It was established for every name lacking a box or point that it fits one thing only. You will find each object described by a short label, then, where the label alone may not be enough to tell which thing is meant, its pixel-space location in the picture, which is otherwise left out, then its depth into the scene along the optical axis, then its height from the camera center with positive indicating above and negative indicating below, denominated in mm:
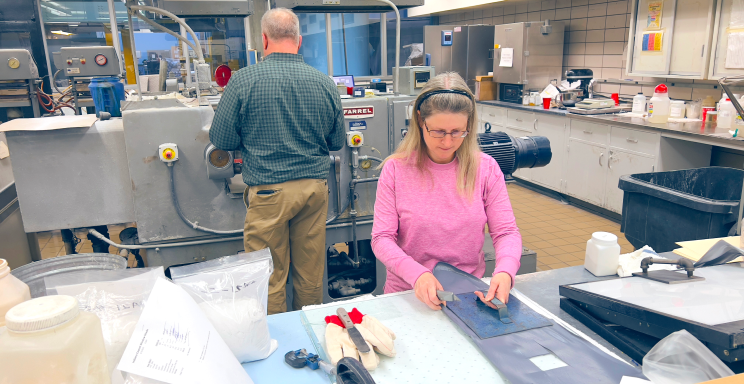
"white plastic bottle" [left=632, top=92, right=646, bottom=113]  4336 -234
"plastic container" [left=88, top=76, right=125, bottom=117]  2629 -49
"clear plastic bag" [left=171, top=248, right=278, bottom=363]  968 -420
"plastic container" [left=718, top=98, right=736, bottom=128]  3557 -290
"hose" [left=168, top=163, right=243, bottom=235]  2281 -613
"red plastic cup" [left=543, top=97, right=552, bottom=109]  4969 -239
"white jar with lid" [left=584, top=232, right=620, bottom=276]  1436 -508
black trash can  1791 -505
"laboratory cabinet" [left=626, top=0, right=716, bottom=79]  3717 +292
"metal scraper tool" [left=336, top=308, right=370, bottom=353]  1007 -522
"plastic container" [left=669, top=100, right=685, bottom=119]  3992 -270
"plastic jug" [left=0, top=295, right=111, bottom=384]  621 -317
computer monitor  3037 +13
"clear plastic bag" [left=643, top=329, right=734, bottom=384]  906 -525
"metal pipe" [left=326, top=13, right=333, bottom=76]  4992 +327
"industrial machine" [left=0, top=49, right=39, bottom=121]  3664 +55
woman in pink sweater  1473 -353
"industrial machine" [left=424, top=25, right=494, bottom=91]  6098 +367
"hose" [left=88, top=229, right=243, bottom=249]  2342 -750
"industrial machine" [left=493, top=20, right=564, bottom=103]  5238 +251
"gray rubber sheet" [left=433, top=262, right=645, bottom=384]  943 -555
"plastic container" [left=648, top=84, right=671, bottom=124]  3938 -242
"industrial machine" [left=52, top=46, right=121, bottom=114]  3791 +173
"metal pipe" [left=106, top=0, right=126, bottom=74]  3911 +457
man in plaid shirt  2084 -231
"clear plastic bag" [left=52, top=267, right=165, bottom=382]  843 -379
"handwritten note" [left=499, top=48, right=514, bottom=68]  5457 +234
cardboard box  5945 -107
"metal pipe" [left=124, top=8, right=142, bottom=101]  2497 +205
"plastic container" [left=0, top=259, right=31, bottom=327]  782 -320
